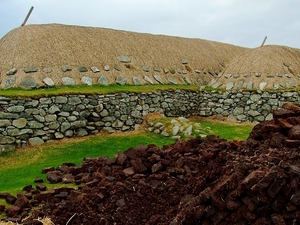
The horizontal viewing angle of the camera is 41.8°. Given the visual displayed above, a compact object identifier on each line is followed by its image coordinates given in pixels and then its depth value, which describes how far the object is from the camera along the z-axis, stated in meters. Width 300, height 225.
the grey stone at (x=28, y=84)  16.72
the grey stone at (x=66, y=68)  18.33
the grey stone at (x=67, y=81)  17.66
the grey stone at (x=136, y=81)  20.05
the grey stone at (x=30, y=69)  17.45
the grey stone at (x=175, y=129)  16.70
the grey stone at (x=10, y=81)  16.66
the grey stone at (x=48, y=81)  17.14
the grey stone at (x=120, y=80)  19.38
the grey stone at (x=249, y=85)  22.00
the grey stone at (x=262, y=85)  21.82
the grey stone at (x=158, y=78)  21.28
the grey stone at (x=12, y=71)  17.22
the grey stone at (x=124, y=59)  20.91
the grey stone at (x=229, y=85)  22.69
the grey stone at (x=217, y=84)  23.30
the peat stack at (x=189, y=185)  4.98
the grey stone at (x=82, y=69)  18.79
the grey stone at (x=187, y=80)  22.86
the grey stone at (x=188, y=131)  16.42
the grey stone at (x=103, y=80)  18.77
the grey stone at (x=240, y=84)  22.29
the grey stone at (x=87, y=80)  18.23
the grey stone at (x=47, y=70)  17.83
